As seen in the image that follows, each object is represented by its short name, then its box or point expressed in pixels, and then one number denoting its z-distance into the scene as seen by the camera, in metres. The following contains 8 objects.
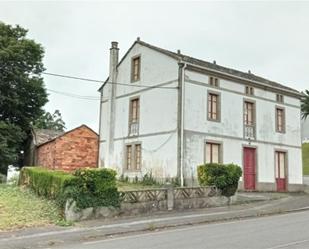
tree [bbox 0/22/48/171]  22.10
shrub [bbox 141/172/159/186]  16.06
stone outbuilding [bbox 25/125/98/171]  21.24
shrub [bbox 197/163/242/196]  13.12
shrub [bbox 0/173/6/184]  19.33
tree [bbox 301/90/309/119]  38.81
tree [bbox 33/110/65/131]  46.91
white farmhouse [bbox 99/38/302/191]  15.66
